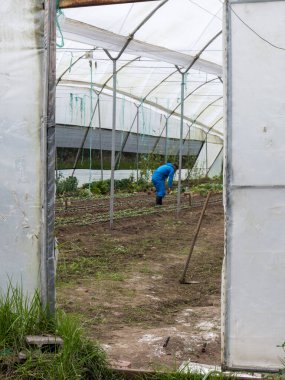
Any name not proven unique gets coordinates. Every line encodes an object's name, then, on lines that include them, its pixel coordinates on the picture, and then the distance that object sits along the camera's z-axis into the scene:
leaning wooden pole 7.05
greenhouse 3.72
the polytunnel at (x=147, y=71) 9.41
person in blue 15.34
